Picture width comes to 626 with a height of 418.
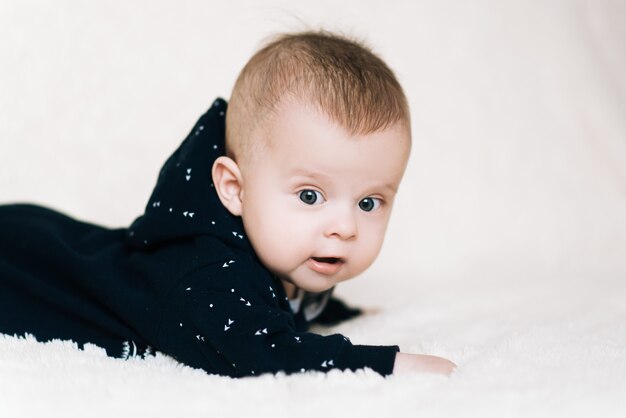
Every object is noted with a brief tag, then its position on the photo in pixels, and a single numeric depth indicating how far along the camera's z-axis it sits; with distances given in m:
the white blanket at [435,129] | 1.82
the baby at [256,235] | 1.11
